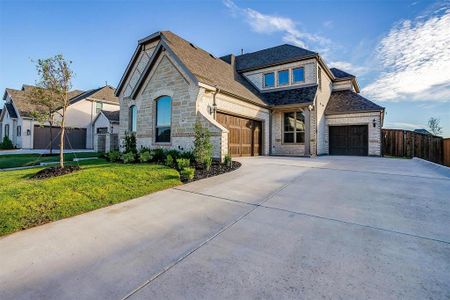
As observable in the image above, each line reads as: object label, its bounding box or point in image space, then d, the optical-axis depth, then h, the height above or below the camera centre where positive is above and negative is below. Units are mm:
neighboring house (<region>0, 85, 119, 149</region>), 22125 +3211
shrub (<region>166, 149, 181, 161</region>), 9420 -248
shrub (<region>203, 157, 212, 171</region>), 7801 -574
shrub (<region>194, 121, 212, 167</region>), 7996 +2
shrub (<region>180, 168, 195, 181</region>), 6387 -822
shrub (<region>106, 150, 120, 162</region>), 10881 -469
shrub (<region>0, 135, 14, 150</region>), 22078 +273
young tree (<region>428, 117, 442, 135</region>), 33906 +4028
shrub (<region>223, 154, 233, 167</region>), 8410 -511
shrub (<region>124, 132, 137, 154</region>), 12672 +285
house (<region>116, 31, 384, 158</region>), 10461 +2960
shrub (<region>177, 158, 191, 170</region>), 7133 -536
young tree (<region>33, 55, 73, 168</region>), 7059 +2395
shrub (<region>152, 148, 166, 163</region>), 10067 -364
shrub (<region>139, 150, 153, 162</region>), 9641 -446
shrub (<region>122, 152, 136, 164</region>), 9883 -514
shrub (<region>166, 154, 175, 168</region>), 8109 -570
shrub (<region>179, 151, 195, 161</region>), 8899 -317
